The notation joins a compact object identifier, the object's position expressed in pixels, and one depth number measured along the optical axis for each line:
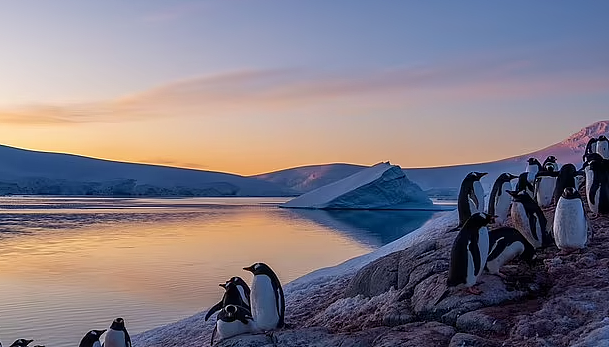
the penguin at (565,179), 10.24
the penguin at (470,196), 9.17
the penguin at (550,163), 12.99
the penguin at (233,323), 7.39
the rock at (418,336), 5.78
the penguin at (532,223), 7.76
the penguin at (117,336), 8.05
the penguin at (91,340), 7.99
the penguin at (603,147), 12.90
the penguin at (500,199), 10.11
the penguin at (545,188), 10.96
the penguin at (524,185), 10.74
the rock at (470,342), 5.44
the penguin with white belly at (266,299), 7.34
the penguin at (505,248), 6.71
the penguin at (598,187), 9.05
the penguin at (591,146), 13.38
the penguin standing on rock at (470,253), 6.37
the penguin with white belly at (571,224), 7.20
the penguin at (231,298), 8.38
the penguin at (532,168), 12.85
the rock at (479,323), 5.71
